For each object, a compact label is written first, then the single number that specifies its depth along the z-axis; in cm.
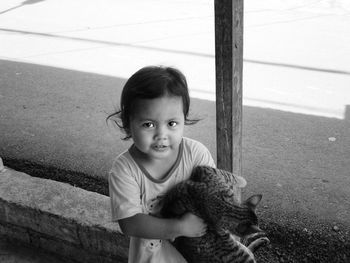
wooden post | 194
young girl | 154
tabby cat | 157
